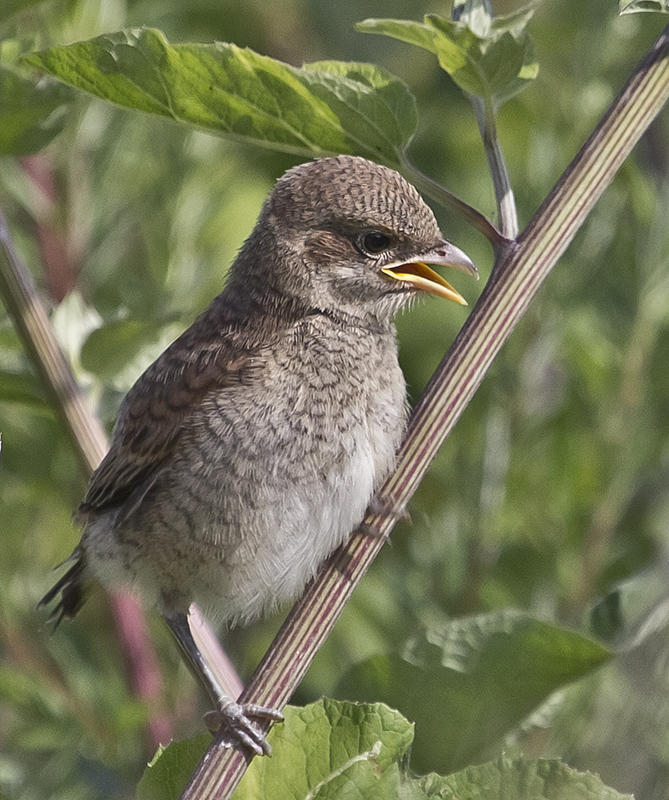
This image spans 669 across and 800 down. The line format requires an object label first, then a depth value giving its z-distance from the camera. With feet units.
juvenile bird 7.29
